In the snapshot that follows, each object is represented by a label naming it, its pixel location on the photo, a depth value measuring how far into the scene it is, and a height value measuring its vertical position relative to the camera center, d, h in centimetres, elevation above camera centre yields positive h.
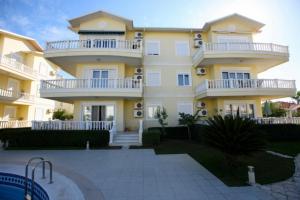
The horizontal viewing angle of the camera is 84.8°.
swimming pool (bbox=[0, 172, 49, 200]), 541 -246
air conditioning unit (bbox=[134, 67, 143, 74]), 1706 +497
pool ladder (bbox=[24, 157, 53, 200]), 450 -213
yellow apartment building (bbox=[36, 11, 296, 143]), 1434 +498
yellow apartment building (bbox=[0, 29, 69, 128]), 1828 +508
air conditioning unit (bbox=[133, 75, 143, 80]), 1676 +419
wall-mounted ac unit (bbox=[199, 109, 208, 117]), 1689 +47
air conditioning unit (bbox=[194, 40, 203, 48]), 1773 +803
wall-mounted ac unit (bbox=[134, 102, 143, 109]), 1650 +131
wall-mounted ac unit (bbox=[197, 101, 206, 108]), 1697 +140
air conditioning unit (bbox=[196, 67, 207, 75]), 1739 +492
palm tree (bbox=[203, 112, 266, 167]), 628 -76
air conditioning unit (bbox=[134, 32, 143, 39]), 1741 +880
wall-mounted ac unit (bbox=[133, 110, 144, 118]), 1637 +51
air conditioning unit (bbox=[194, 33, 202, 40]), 1783 +884
